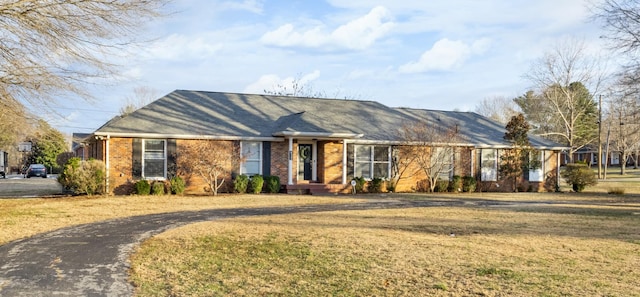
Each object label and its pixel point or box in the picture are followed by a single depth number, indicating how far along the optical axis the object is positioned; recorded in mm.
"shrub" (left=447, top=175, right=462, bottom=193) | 24578
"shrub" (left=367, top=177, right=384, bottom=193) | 23219
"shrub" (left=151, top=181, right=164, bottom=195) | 19953
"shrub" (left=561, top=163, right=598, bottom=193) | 26500
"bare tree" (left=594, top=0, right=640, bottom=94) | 19750
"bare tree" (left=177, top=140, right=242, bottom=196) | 20297
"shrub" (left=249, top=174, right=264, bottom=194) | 21250
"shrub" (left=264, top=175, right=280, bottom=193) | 21500
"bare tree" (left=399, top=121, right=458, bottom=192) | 23734
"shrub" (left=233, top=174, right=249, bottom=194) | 21141
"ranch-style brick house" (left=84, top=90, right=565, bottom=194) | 20562
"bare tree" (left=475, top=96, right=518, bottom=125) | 58781
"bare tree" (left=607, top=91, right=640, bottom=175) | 46791
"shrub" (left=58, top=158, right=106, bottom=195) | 18922
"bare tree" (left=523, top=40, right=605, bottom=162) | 43156
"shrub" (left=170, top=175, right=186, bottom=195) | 20250
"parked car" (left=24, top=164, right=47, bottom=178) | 43412
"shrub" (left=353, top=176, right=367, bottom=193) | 22912
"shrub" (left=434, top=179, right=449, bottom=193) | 24328
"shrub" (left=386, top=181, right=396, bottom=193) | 23844
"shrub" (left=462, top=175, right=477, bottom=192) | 24859
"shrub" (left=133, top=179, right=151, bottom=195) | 19781
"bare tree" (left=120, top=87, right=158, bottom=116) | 48200
